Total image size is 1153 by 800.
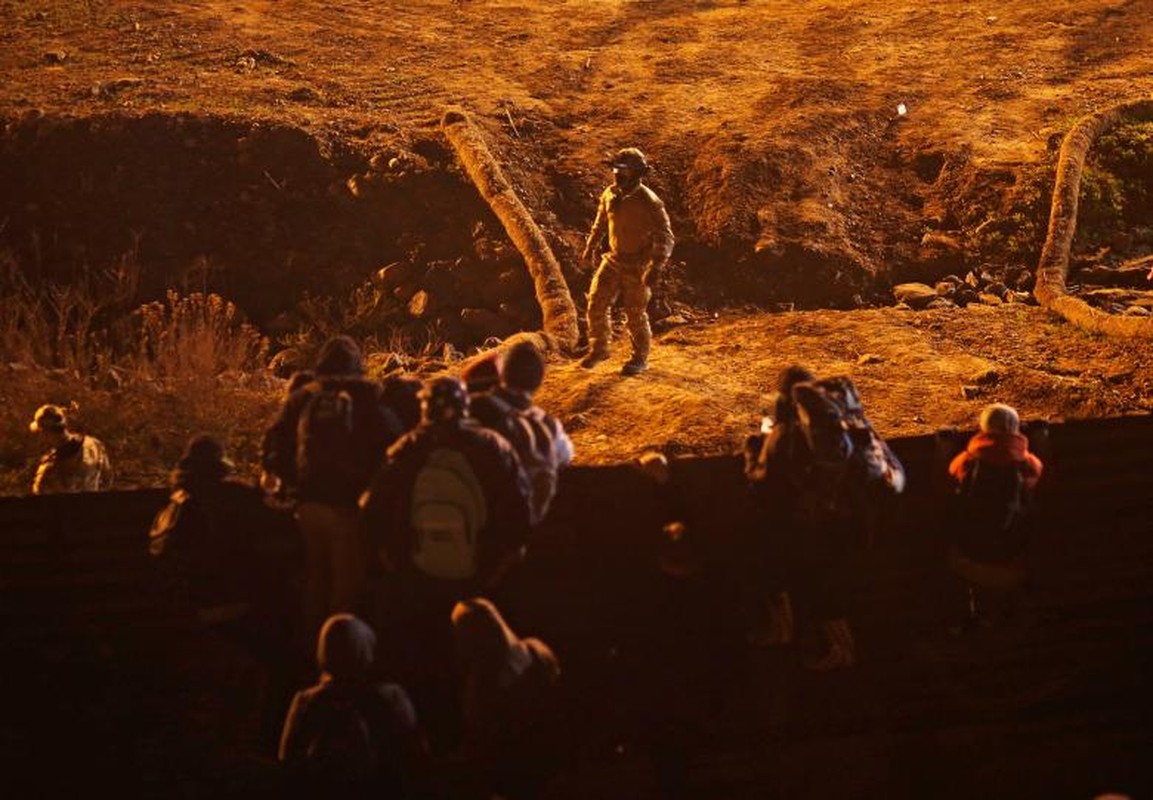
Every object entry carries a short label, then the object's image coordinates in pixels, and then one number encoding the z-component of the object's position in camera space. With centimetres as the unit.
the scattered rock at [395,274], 2627
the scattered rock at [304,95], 3077
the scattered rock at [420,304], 2536
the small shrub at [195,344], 1995
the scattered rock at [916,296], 2544
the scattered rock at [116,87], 2997
